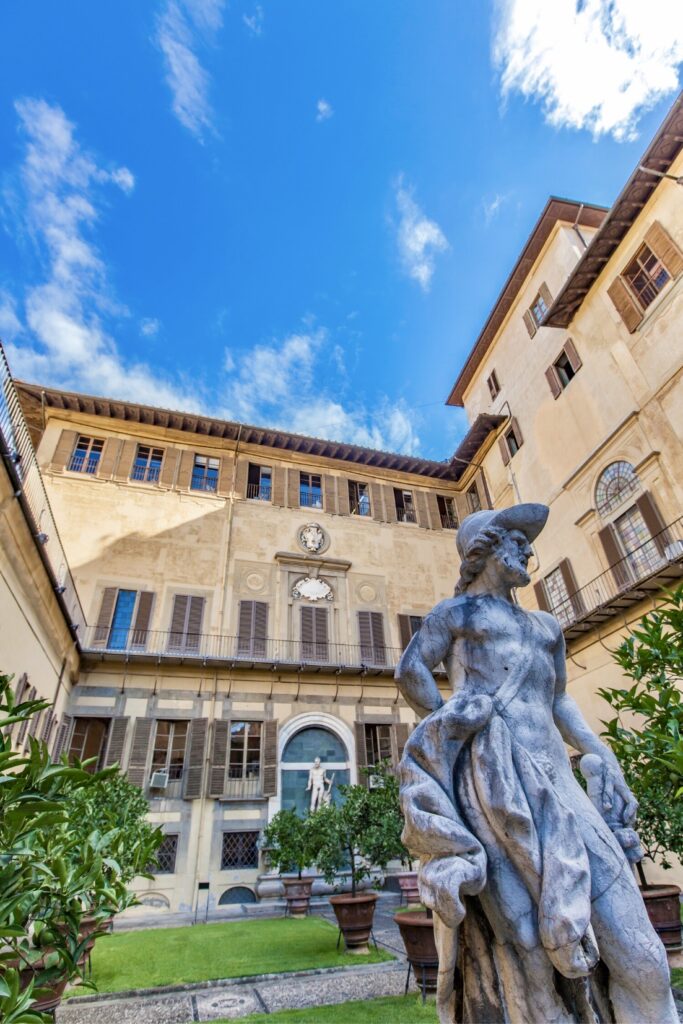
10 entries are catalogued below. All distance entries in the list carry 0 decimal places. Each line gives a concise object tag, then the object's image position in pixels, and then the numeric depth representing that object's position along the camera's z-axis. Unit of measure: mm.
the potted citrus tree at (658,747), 3998
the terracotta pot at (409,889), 10455
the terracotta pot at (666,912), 5020
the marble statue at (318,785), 13922
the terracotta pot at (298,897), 10820
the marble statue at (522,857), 1573
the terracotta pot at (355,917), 6363
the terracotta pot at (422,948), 4547
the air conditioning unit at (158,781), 12922
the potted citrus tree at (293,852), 8690
